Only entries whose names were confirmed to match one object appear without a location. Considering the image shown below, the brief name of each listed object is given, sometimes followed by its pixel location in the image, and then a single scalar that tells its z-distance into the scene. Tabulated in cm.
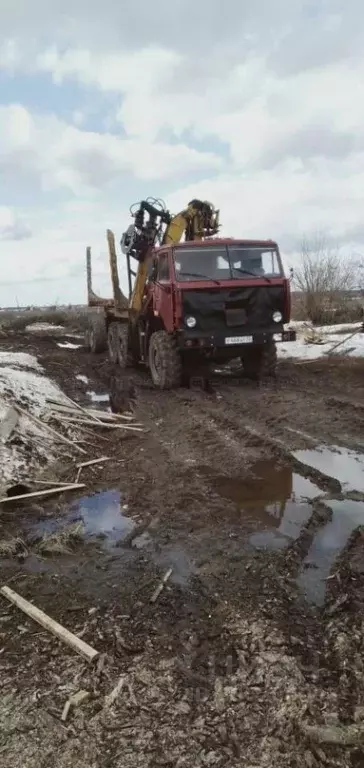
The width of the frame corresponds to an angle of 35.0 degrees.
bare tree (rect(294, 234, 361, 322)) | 2291
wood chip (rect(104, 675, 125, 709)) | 241
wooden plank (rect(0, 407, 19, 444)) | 642
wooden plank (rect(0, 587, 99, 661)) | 276
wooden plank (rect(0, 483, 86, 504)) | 508
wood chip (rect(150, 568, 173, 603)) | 328
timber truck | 995
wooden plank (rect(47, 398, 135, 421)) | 826
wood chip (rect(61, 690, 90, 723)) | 238
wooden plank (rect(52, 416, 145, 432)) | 780
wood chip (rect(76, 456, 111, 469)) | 617
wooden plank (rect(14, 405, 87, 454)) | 685
